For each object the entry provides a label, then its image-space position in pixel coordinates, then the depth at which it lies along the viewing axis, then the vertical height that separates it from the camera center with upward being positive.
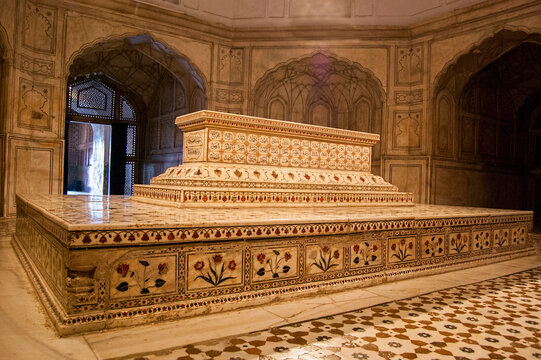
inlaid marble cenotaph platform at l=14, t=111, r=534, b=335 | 1.74 -0.29
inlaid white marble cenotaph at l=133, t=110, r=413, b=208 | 3.27 +0.10
